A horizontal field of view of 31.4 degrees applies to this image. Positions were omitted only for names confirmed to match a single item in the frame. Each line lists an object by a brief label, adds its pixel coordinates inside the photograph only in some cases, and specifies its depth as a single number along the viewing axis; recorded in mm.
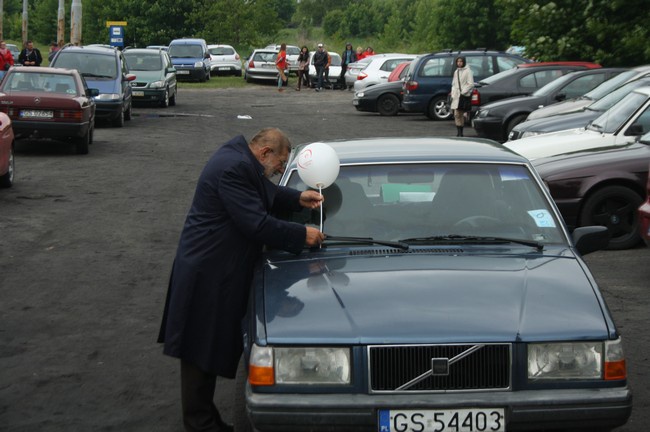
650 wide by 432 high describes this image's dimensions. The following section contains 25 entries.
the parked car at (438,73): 28672
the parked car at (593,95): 18484
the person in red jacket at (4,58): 31889
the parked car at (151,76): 32406
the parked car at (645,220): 9977
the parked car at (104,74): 25859
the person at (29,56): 34969
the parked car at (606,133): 13539
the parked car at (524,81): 24812
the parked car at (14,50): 70562
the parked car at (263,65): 48312
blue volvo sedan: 4602
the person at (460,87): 23562
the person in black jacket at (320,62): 44375
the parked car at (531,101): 21906
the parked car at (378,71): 36375
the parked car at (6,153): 14970
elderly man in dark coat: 5469
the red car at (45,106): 20016
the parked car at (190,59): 48531
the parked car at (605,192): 11609
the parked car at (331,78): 47156
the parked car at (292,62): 53875
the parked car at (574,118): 16969
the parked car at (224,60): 55812
